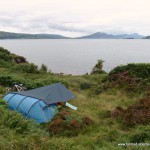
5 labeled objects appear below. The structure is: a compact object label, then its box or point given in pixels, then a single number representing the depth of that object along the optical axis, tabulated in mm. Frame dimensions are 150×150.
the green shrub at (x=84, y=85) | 29239
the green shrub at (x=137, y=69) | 28188
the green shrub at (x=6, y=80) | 27484
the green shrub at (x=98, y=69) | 44250
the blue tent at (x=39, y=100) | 17531
